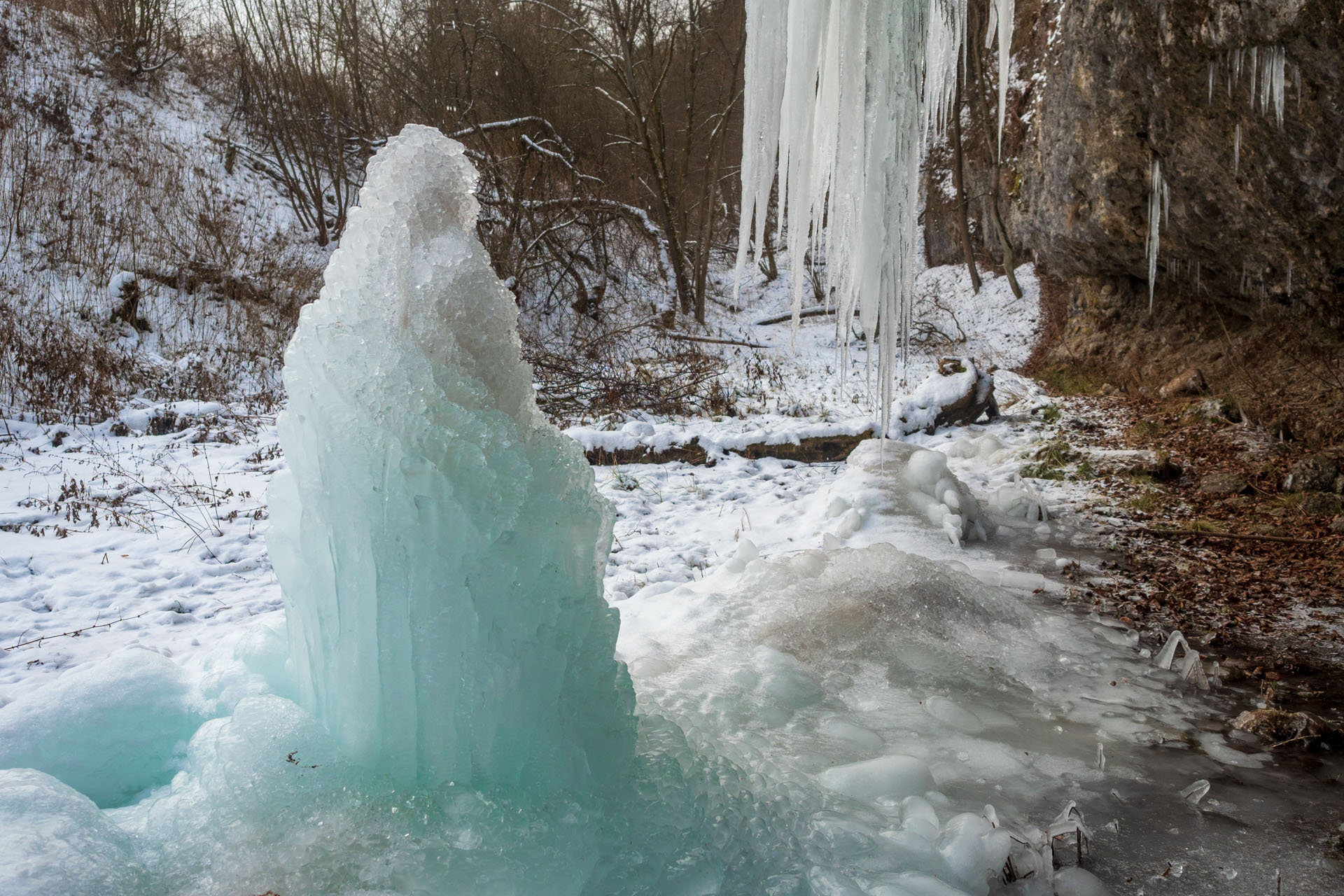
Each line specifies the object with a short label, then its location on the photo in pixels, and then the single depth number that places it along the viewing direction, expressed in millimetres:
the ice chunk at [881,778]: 2266
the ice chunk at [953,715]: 2672
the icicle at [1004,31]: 3156
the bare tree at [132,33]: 13680
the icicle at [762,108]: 2977
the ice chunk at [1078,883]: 1887
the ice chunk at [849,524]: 4594
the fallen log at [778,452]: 6453
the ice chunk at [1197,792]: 2223
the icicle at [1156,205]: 6539
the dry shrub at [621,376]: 8141
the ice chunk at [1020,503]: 4855
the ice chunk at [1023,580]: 3867
